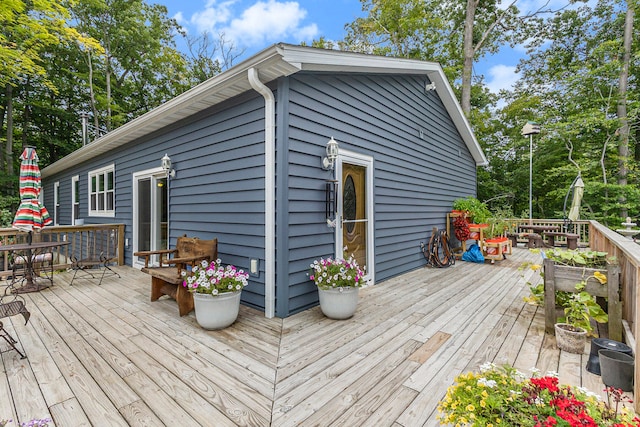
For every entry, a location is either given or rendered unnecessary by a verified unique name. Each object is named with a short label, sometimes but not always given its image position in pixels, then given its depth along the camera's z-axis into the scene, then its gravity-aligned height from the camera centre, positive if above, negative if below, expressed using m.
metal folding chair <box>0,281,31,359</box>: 2.17 -0.77
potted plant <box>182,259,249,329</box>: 2.68 -0.79
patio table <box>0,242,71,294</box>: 3.96 -0.86
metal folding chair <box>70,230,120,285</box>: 4.60 -0.81
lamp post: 9.09 +2.67
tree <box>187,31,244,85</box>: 12.59 +7.14
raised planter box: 2.38 -0.69
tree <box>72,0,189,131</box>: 12.16 +7.17
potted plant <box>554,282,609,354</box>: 2.33 -0.98
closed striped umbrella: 4.25 +0.26
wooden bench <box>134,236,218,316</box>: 3.14 -0.71
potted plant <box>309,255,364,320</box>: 2.96 -0.79
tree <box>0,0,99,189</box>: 8.16 +5.47
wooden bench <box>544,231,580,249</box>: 7.00 -0.71
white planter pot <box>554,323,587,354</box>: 2.31 -1.06
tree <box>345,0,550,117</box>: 11.88 +7.99
